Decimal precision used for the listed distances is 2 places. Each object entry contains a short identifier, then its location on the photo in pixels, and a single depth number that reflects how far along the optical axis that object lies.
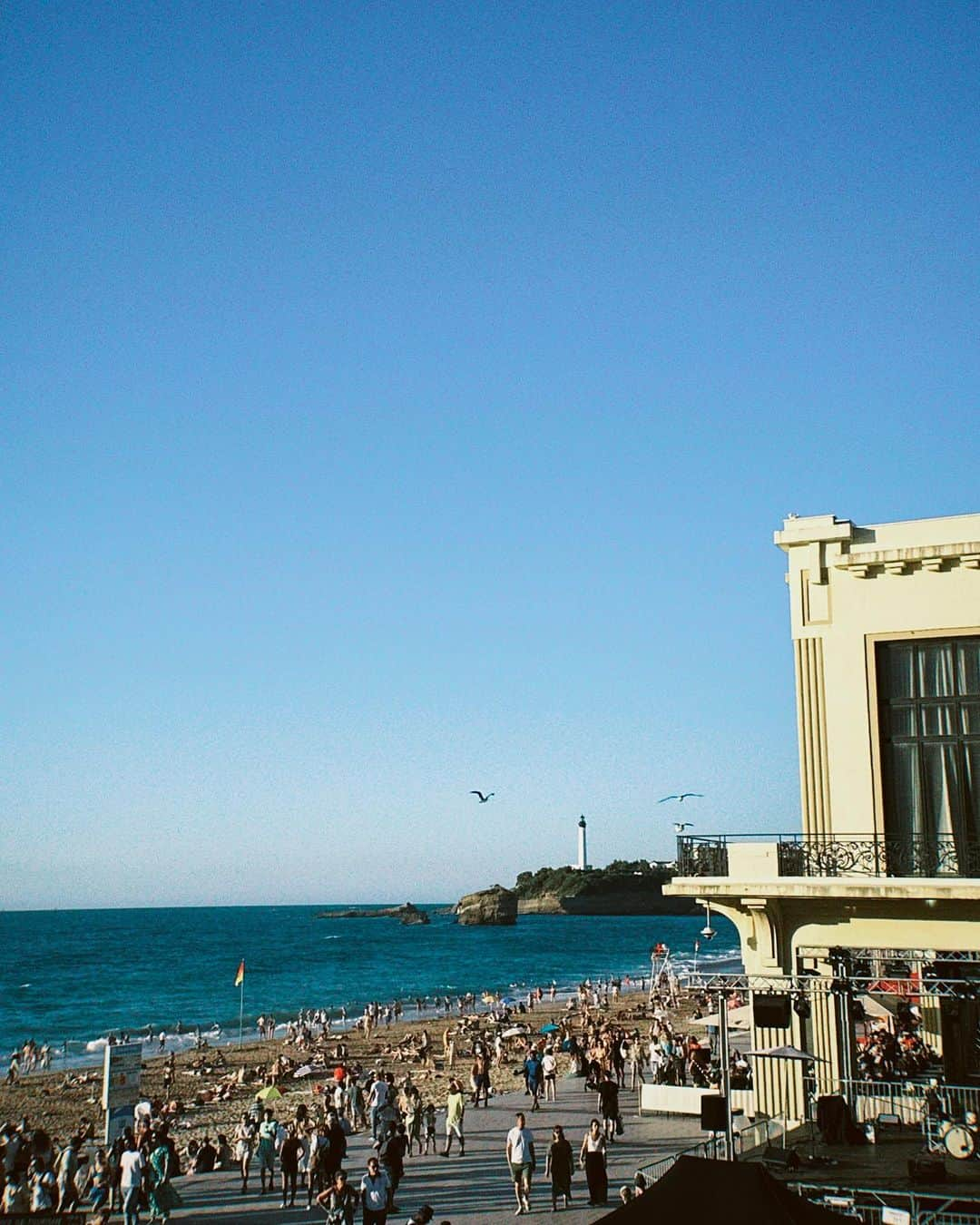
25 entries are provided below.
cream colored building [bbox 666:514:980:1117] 17.17
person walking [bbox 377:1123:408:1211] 18.75
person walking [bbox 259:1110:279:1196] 20.09
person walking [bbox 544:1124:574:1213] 17.78
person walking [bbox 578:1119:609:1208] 17.62
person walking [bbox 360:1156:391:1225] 15.26
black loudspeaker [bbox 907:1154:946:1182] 13.87
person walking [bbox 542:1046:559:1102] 28.88
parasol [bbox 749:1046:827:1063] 16.76
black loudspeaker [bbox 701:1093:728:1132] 15.51
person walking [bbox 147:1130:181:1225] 17.09
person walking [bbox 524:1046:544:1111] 27.55
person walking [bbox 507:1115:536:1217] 17.34
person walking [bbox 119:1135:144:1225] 16.25
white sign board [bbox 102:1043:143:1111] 18.67
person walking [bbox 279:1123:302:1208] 18.61
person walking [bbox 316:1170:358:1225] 16.00
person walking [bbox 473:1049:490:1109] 28.56
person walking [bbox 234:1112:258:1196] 20.09
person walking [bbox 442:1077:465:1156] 22.39
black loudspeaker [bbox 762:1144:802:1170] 14.69
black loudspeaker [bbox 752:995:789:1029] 16.69
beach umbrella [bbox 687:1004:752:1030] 30.91
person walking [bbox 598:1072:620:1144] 21.86
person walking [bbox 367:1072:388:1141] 22.32
